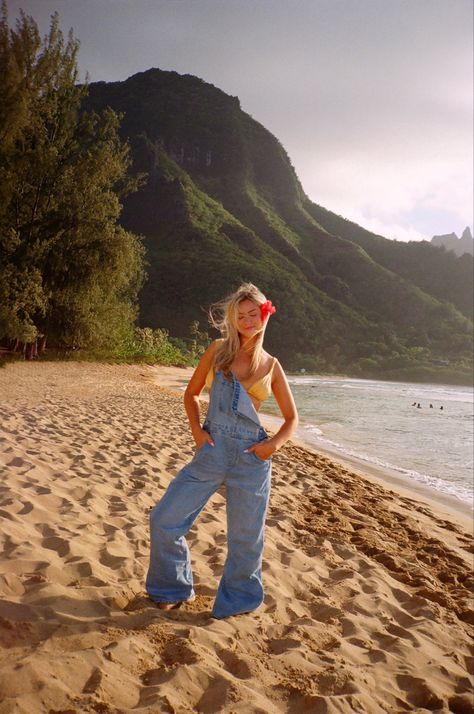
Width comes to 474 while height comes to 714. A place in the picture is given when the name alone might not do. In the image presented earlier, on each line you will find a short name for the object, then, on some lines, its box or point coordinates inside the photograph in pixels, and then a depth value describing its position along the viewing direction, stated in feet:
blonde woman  8.46
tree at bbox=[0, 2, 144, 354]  60.39
